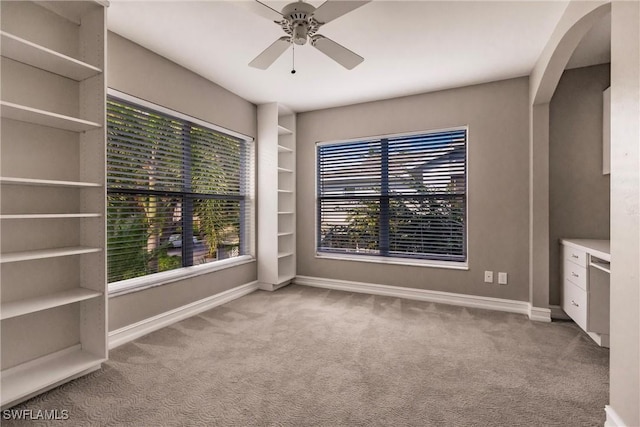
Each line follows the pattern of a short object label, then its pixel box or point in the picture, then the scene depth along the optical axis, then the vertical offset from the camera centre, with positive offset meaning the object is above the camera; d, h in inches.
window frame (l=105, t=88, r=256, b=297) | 110.0 -24.4
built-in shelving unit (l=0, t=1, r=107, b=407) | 78.4 +4.2
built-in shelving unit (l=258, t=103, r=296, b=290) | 171.8 +7.3
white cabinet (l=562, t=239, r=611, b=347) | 102.1 -26.6
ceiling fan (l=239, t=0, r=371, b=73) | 73.9 +46.0
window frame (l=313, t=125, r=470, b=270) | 151.4 -19.1
